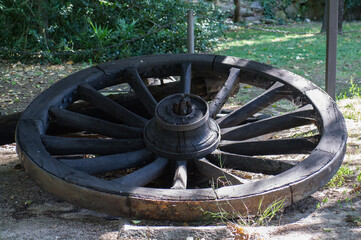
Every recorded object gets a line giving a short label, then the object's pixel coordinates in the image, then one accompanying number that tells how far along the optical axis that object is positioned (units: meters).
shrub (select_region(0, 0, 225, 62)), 8.58
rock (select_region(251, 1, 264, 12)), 14.84
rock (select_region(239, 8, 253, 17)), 14.50
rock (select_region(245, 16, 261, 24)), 14.35
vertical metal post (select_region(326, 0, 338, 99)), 4.34
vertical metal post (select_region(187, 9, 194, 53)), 5.61
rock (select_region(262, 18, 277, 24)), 14.39
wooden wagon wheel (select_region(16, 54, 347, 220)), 2.43
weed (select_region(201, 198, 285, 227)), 2.37
